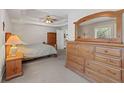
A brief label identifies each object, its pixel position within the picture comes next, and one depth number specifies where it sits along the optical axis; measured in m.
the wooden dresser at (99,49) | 1.25
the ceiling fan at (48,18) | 3.27
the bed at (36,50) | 2.86
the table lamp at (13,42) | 1.82
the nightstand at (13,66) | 1.67
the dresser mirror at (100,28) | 1.36
